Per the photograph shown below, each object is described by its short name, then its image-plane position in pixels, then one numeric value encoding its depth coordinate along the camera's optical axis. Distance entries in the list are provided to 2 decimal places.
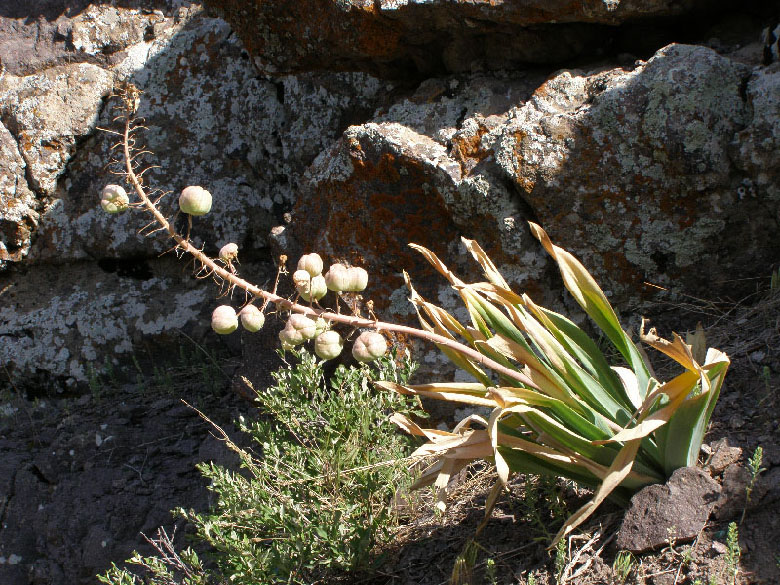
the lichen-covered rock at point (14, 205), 4.25
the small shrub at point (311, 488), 2.20
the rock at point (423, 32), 2.97
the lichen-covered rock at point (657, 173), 2.70
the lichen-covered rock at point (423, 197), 2.95
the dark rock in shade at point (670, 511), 1.90
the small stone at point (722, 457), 2.06
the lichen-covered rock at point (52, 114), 4.30
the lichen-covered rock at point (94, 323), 4.19
